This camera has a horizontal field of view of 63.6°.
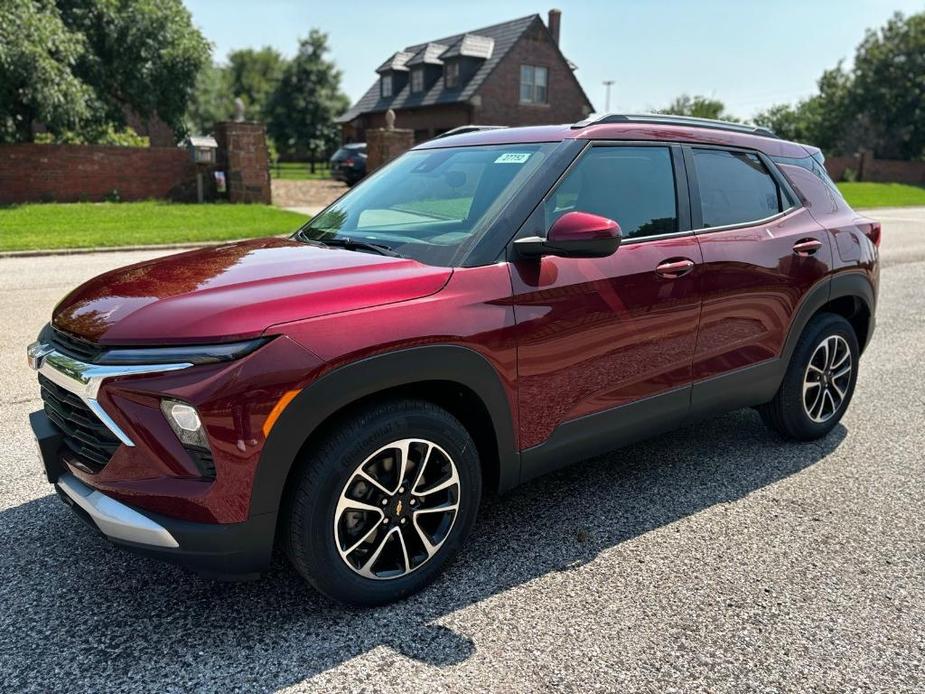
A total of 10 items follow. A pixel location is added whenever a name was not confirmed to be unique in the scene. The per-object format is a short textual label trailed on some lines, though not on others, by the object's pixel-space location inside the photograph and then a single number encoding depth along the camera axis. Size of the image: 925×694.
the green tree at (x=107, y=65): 19.05
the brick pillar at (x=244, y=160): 19.80
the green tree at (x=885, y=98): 47.44
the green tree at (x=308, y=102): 48.12
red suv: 2.44
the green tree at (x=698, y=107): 58.16
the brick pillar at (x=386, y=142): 21.08
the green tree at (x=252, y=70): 77.88
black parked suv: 27.95
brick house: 36.75
